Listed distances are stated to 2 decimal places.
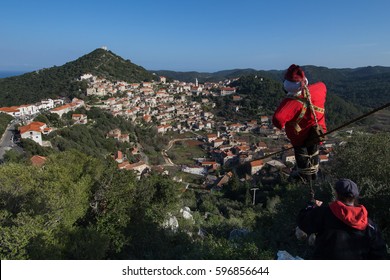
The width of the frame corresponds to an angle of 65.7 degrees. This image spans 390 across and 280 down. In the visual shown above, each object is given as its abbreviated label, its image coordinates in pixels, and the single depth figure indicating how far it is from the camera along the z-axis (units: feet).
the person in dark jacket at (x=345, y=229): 7.17
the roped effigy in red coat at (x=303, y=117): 8.67
